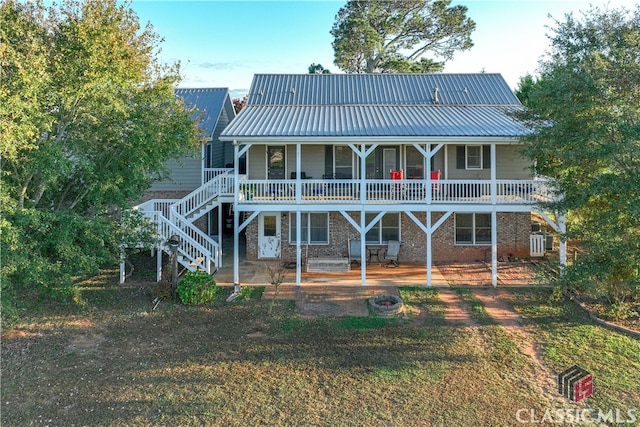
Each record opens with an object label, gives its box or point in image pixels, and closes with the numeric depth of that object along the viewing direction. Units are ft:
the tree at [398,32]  99.71
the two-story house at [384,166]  45.39
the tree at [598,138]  28.27
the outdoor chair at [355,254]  54.54
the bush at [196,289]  40.04
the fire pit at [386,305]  37.17
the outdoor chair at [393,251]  53.67
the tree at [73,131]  28.60
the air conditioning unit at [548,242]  56.65
